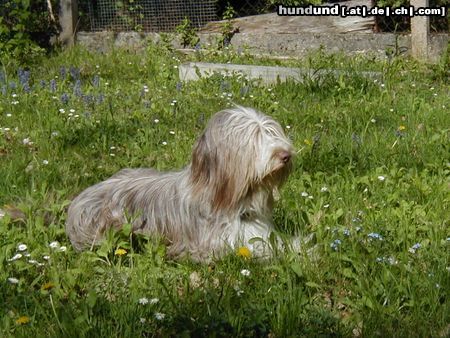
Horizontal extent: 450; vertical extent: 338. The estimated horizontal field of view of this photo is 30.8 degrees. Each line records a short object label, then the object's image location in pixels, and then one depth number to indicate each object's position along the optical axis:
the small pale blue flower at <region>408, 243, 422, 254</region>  4.12
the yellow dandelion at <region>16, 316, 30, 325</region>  3.49
